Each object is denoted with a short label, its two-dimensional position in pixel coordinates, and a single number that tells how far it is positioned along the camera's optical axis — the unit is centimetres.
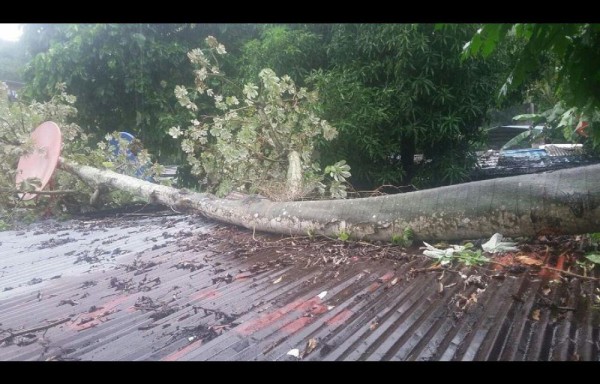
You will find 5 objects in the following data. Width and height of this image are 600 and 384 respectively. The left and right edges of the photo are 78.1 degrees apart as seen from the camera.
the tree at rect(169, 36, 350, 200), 476
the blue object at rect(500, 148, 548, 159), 910
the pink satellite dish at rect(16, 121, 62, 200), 600
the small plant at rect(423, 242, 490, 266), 234
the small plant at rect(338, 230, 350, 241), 315
